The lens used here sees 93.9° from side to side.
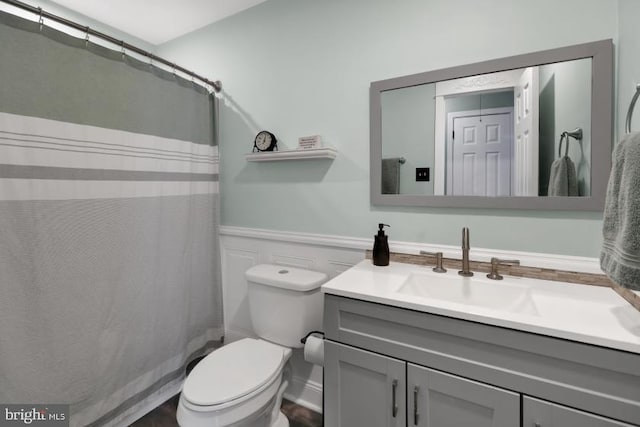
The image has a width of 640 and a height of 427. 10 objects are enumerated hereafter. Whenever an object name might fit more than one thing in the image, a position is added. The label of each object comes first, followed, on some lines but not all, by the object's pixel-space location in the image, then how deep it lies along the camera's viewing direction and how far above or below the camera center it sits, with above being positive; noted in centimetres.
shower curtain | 122 -11
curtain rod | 118 +80
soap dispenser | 146 -24
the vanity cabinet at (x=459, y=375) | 80 -55
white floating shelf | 163 +27
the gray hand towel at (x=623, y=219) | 76 -6
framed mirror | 117 +29
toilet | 119 -76
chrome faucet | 131 -24
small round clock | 185 +38
